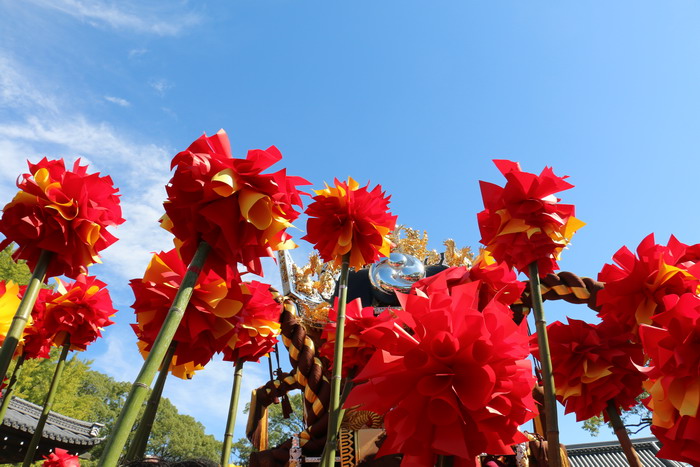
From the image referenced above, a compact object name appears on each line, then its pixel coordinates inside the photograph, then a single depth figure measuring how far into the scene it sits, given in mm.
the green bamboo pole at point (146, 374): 963
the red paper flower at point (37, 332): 2811
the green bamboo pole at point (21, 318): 1387
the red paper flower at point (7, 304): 2025
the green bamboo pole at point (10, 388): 2131
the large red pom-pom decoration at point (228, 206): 1392
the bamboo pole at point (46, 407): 2012
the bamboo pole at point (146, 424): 1481
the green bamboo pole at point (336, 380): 1642
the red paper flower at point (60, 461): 3598
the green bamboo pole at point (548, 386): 1506
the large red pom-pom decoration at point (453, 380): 1199
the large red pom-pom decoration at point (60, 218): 1831
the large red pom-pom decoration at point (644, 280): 2152
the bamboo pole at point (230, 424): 1871
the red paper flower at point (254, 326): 1986
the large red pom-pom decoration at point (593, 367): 2203
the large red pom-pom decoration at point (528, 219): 2072
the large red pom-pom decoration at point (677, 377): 1415
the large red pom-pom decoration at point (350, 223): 2436
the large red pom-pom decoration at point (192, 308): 1613
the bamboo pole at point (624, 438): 1874
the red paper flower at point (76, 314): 2848
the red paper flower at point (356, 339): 2588
